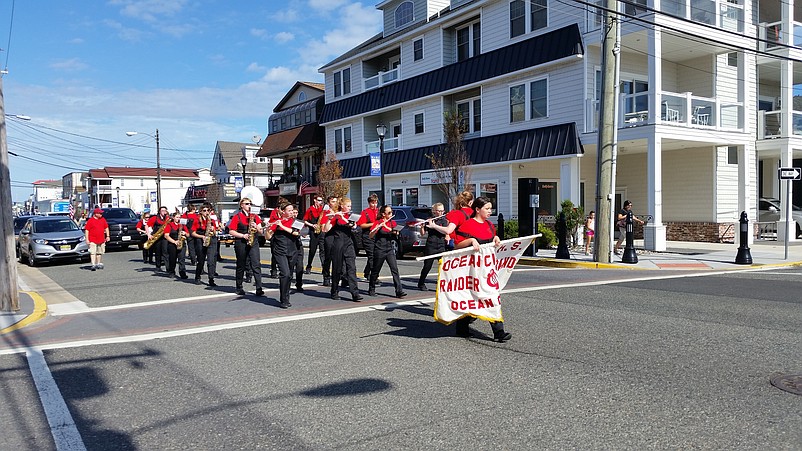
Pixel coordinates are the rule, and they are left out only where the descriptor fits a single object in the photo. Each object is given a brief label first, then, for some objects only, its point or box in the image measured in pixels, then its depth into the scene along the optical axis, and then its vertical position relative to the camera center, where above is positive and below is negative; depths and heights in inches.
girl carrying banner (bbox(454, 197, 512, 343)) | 293.3 -9.5
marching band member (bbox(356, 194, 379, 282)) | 446.6 -7.5
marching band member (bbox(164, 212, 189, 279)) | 586.2 -25.8
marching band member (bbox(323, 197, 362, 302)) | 414.3 -23.0
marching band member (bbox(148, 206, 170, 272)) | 649.6 -25.7
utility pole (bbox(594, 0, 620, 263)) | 615.8 +70.0
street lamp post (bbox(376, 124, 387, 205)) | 976.9 +126.3
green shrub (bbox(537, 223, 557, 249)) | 814.5 -38.2
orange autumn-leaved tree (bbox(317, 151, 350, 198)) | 1344.7 +80.0
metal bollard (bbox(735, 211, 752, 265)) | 621.0 -43.7
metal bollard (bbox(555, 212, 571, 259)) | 683.4 -35.2
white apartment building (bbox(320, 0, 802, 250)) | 829.2 +158.5
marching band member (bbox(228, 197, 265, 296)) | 457.1 -17.5
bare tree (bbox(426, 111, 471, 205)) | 1000.2 +80.6
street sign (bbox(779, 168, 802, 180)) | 637.3 +33.1
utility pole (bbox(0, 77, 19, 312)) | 388.2 -26.3
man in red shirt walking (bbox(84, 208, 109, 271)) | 674.5 -20.7
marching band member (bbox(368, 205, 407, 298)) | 435.2 -18.9
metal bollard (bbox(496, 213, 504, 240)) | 750.1 -23.5
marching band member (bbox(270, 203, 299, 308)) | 399.9 -22.1
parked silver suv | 765.9 -31.7
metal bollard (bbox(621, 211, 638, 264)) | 637.9 -46.2
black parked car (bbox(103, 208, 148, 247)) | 956.0 -23.2
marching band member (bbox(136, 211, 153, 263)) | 744.3 -18.5
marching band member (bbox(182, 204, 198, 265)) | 557.9 -5.2
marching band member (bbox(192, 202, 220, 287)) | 530.9 -22.3
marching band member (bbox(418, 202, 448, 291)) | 447.5 -24.0
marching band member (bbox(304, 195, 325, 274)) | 545.3 -2.4
